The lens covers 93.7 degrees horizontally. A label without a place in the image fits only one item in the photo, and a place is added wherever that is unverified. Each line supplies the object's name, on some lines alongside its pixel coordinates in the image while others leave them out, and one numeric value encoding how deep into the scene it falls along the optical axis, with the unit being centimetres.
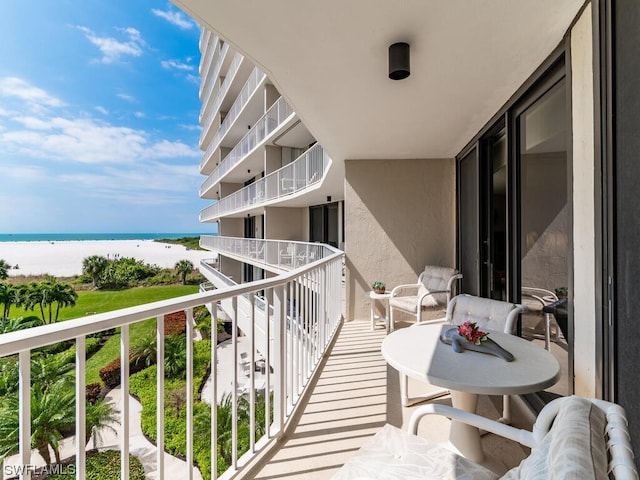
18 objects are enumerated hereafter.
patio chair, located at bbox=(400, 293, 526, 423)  210
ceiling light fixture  195
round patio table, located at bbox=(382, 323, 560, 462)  138
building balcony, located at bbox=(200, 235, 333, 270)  797
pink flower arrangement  168
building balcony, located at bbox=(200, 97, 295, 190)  896
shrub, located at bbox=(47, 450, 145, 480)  411
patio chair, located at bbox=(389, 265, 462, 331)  372
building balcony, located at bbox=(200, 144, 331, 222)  726
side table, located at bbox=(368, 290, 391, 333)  410
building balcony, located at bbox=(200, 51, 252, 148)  1263
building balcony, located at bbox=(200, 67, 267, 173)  1100
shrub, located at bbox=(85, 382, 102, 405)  658
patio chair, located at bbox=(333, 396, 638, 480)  52
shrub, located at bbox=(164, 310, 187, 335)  1312
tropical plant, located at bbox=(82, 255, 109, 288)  2423
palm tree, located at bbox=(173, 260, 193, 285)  2777
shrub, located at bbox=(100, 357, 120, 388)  786
